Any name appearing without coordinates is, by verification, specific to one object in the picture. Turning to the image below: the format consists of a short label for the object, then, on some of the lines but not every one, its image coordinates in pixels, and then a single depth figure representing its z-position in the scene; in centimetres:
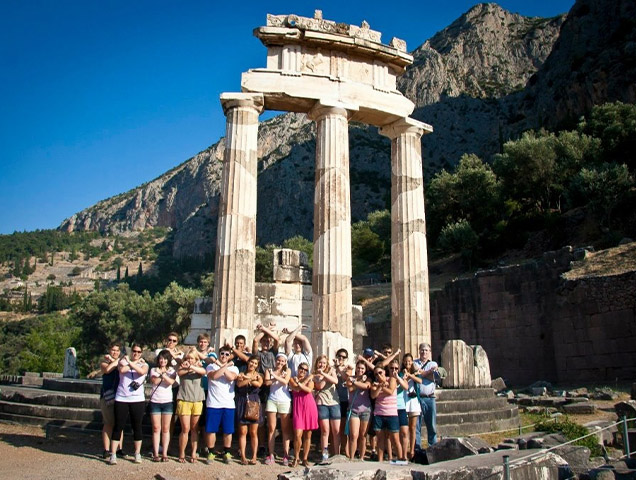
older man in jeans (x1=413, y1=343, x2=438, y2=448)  1130
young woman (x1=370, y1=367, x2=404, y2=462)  1000
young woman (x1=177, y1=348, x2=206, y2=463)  984
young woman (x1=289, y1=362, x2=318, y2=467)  1005
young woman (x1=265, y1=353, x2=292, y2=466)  1010
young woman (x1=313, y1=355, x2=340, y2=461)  1032
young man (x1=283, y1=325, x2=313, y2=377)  1143
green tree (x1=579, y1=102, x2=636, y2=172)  4359
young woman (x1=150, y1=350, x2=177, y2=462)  969
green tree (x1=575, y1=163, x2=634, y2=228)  3781
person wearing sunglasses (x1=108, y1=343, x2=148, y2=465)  962
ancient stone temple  1566
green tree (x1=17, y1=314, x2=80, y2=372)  4903
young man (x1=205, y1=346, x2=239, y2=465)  991
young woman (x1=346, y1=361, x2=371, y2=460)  1019
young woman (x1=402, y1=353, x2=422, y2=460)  1089
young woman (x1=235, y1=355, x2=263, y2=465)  1001
